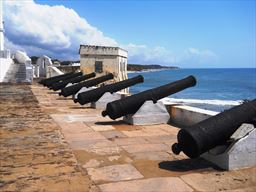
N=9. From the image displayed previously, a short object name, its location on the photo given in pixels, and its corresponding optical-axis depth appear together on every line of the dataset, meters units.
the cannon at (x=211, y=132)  4.21
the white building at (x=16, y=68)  26.72
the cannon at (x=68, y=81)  15.85
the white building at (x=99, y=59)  27.50
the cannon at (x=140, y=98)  7.29
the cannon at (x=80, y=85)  12.71
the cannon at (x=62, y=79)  18.08
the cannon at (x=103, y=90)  9.80
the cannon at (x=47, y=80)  19.55
